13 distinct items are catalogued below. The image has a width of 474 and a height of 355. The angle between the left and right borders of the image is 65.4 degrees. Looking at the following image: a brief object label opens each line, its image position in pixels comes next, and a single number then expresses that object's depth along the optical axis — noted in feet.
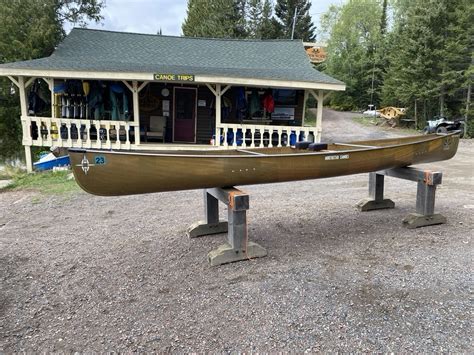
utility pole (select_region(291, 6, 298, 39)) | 112.98
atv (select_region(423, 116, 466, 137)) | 62.67
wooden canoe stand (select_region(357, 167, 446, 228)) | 16.03
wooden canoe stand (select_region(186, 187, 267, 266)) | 12.52
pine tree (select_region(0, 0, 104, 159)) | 58.54
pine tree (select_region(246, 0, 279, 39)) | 118.42
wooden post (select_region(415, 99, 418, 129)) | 75.93
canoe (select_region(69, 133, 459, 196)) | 11.09
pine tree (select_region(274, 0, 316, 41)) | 120.47
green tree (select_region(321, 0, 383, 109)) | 117.29
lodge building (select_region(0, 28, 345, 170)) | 35.94
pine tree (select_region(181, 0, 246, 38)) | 112.37
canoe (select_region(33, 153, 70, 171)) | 30.89
